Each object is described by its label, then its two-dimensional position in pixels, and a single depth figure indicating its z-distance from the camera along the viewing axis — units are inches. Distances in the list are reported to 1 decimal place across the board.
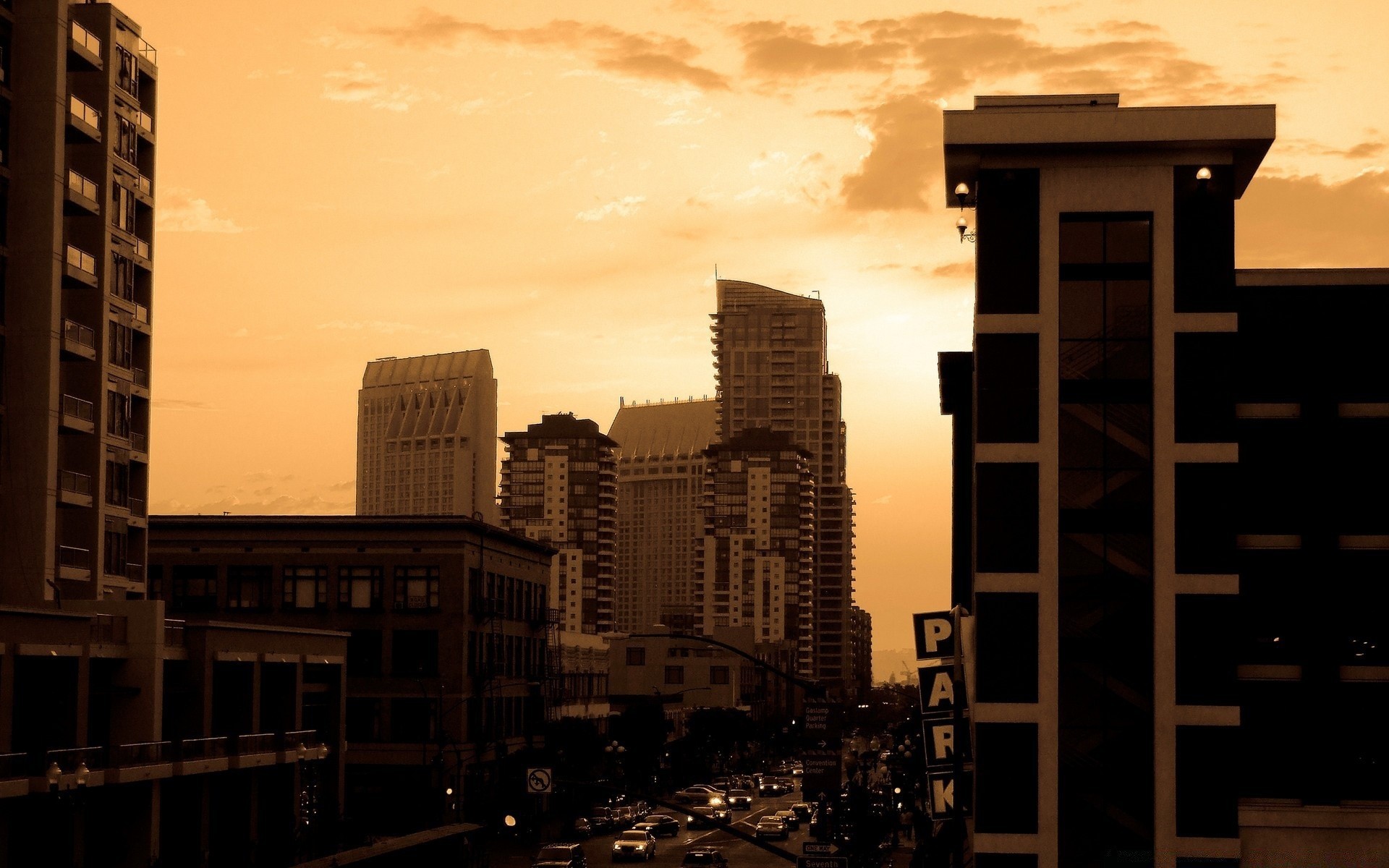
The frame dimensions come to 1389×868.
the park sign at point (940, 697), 1865.2
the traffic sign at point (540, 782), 1979.6
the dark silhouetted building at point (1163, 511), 1574.8
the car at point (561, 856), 2881.4
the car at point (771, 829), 3651.6
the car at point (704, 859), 3014.3
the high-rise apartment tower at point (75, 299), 2977.4
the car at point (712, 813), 4273.9
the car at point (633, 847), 3282.5
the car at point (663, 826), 4055.1
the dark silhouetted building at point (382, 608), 4018.2
